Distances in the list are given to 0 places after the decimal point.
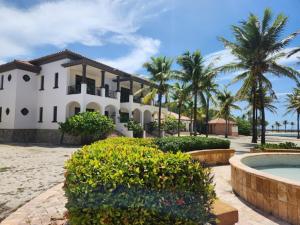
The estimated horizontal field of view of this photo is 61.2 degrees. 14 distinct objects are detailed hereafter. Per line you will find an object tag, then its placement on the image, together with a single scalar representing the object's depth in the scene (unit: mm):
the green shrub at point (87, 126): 20688
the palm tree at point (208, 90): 24906
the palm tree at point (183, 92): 25234
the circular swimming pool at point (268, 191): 4711
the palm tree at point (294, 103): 42500
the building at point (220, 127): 50688
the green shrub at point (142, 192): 2994
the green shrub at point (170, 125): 33681
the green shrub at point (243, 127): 56031
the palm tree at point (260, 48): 20812
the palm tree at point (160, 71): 26447
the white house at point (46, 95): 23797
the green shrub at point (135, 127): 25781
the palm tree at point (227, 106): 41750
